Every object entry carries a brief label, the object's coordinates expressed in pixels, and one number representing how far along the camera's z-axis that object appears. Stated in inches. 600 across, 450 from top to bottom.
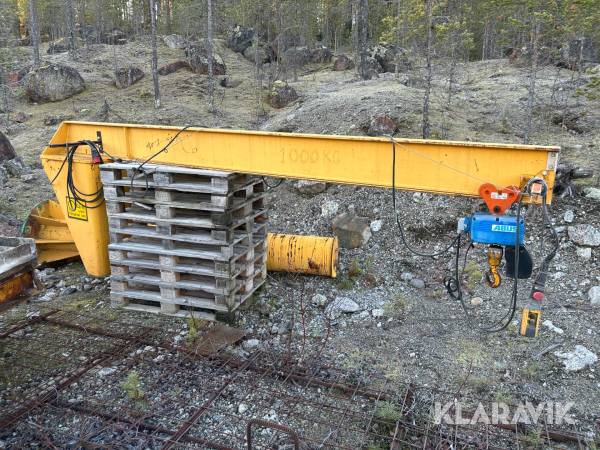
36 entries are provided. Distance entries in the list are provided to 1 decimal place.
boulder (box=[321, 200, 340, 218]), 358.0
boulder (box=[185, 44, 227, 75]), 882.8
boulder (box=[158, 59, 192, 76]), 877.8
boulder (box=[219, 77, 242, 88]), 854.5
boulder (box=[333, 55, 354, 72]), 964.6
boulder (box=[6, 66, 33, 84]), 876.0
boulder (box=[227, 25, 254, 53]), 1148.5
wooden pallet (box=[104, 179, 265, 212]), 227.9
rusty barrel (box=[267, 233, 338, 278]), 278.7
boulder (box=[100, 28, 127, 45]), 1250.6
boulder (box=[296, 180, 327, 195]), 380.5
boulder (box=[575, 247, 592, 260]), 283.0
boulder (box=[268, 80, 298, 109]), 709.3
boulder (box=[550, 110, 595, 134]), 473.1
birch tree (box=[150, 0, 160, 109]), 698.2
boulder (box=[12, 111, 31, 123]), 697.6
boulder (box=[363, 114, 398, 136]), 427.8
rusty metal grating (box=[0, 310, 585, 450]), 162.4
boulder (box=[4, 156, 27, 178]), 466.0
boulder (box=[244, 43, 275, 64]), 1051.9
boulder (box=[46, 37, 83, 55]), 1114.1
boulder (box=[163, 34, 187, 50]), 1074.7
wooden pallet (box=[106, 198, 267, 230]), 230.4
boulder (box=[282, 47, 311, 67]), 969.7
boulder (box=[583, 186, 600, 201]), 312.7
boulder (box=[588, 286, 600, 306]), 249.3
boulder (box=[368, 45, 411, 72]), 867.4
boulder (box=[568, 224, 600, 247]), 287.6
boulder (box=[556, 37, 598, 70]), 653.0
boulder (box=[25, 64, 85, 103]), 756.6
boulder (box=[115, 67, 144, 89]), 832.5
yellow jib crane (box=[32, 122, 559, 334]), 165.2
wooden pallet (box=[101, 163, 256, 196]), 225.6
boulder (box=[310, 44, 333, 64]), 1069.1
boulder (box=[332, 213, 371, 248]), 323.9
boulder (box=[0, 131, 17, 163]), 482.9
